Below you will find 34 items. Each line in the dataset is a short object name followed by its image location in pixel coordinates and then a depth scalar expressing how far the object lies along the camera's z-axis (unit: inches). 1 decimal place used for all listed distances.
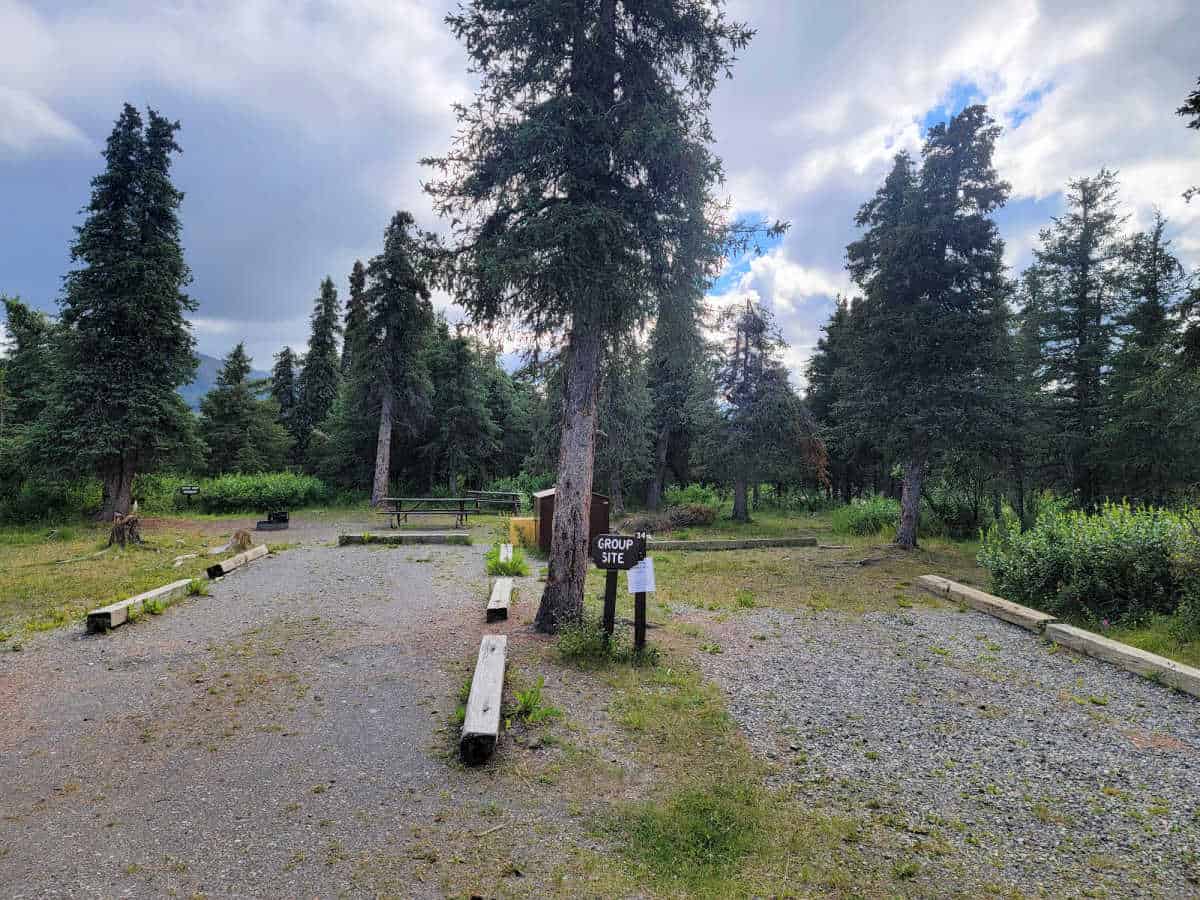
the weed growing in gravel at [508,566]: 425.1
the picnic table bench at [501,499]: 869.2
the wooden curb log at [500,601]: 302.2
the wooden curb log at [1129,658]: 219.0
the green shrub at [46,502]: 733.9
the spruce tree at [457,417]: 1125.7
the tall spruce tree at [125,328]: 682.2
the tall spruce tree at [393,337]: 965.2
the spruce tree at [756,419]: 805.9
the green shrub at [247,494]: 932.6
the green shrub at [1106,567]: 301.7
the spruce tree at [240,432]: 1270.9
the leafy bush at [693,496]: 1125.7
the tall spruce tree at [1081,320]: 685.9
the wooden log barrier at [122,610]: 269.1
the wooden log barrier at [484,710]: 157.3
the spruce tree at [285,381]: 1656.0
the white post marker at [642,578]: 236.8
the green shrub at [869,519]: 736.3
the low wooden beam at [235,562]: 398.9
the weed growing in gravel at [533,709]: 185.3
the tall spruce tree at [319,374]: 1493.6
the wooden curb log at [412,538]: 573.5
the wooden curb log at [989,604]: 300.4
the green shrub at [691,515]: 778.2
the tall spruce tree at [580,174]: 261.3
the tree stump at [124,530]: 516.4
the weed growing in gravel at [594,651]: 242.2
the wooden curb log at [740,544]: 587.8
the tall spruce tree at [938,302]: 521.3
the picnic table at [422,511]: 690.2
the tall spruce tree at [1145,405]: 597.3
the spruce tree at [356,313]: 981.4
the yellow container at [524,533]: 566.3
